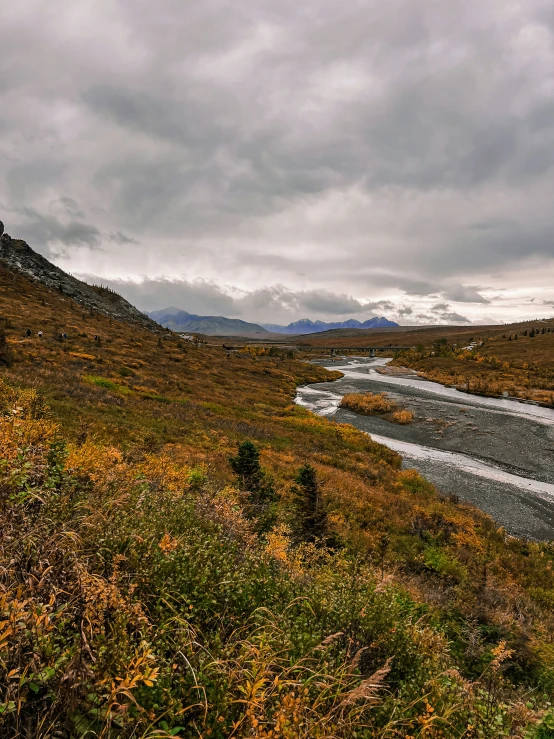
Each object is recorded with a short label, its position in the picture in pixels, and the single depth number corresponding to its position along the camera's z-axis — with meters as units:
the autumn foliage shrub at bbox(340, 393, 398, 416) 41.97
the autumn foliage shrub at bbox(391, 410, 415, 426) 37.65
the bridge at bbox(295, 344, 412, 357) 144.12
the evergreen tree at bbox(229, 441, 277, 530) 12.28
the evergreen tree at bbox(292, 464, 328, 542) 10.77
